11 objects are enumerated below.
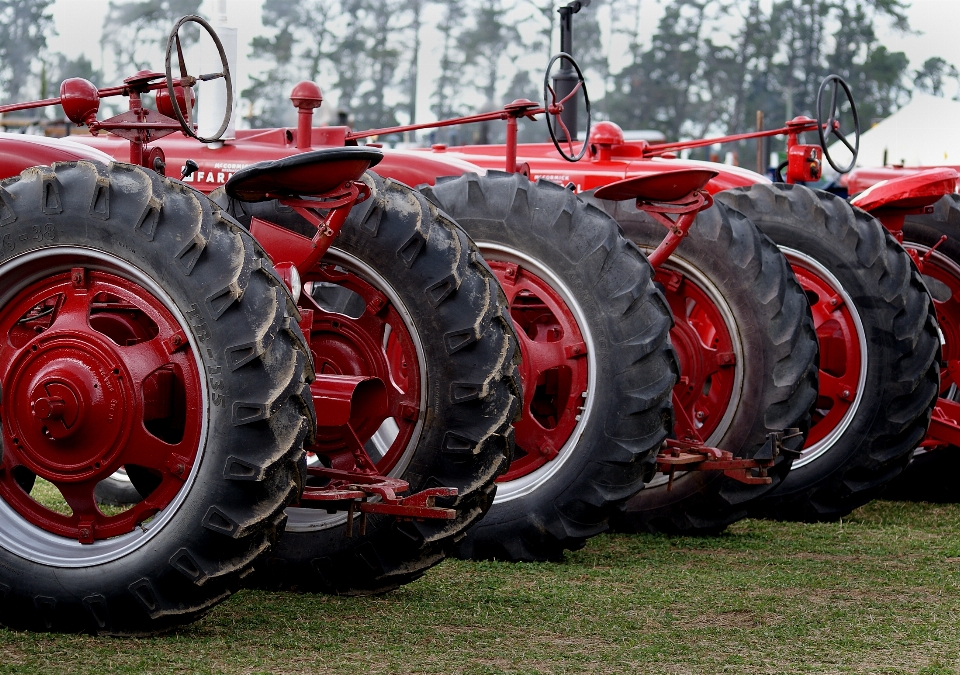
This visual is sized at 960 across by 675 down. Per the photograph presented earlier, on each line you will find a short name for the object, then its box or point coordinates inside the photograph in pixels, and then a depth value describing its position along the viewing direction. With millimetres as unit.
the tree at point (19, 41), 109750
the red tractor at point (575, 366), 9984
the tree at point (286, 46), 106812
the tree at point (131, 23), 108875
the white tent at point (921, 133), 50656
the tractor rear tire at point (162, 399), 6766
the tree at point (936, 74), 111875
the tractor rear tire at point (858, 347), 12484
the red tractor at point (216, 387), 6805
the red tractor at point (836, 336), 11664
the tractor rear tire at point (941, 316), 14297
